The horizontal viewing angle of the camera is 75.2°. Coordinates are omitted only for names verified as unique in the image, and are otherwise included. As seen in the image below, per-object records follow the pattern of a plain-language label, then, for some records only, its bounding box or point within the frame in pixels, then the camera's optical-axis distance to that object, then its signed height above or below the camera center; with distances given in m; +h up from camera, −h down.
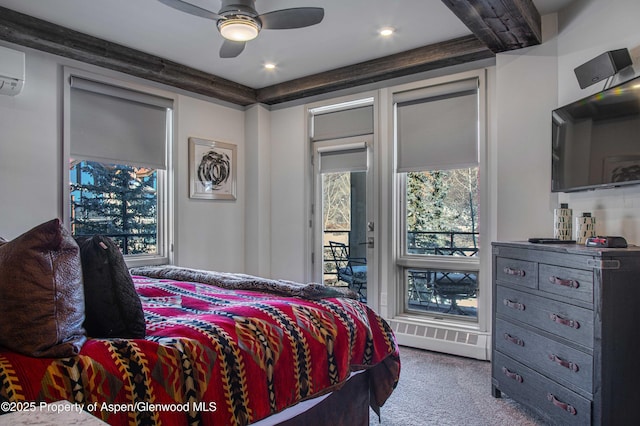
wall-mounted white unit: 2.79 +0.98
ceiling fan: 2.35 +1.15
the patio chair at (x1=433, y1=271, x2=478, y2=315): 3.68 -0.66
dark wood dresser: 1.89 -0.60
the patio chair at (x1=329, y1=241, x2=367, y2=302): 4.23 -0.57
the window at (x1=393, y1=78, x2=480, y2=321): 3.59 +0.15
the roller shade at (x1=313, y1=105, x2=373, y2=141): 4.14 +0.94
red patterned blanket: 1.09 -0.47
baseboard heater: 3.40 -1.08
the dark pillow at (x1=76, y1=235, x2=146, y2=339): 1.30 -0.26
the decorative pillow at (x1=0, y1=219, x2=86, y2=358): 1.05 -0.21
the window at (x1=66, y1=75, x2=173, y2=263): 3.45 +0.45
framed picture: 4.23 +0.47
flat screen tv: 2.11 +0.41
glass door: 4.17 +0.00
